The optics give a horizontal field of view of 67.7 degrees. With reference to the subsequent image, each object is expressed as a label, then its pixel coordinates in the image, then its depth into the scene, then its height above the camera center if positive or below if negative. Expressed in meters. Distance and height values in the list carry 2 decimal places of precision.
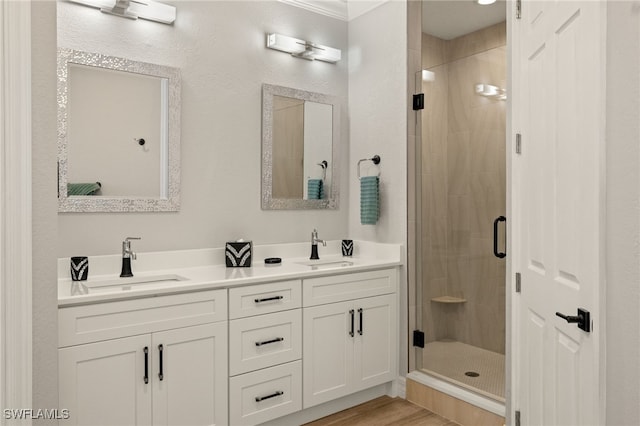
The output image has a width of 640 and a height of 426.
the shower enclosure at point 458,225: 3.11 -0.11
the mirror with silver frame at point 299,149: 3.22 +0.43
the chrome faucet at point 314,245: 3.32 -0.25
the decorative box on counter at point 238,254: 2.91 -0.28
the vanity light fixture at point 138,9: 2.54 +1.10
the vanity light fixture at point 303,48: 3.20 +1.12
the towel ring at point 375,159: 3.39 +0.36
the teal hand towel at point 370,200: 3.29 +0.06
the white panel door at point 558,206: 1.42 +0.01
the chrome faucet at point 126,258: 2.54 -0.26
